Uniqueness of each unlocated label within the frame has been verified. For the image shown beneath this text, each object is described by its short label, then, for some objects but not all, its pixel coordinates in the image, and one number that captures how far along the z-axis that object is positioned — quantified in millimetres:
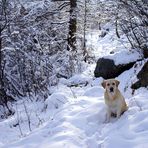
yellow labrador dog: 8648
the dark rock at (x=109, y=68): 12690
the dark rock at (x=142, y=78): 10406
